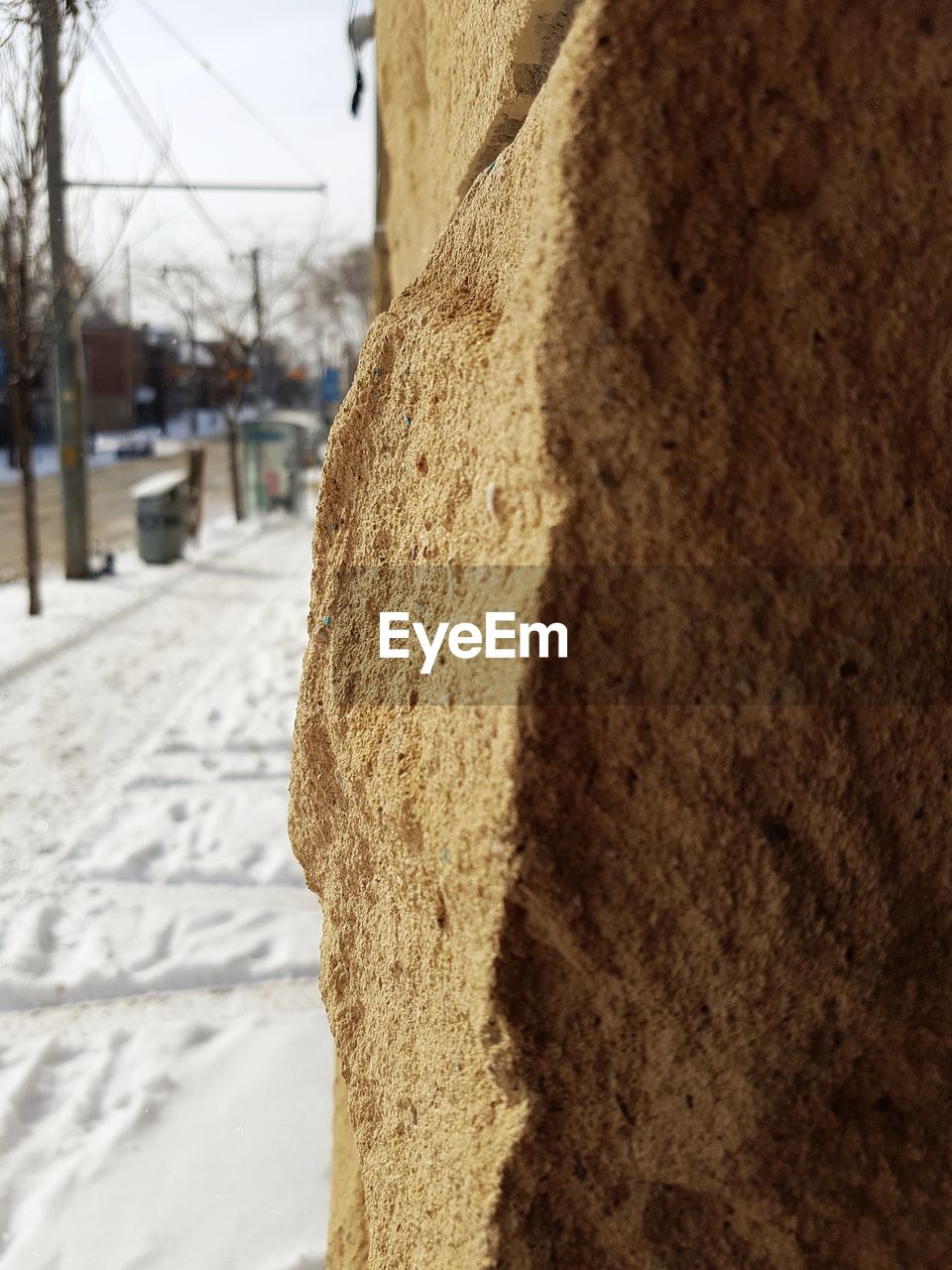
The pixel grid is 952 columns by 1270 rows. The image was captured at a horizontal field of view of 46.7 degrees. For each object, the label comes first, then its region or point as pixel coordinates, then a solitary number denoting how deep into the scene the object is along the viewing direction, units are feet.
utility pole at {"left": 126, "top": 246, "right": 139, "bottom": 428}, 48.49
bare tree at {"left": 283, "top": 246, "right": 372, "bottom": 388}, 56.49
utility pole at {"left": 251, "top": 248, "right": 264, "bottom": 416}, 49.39
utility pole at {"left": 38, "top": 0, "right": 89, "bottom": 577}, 23.49
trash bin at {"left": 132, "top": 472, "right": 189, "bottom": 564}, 32.55
